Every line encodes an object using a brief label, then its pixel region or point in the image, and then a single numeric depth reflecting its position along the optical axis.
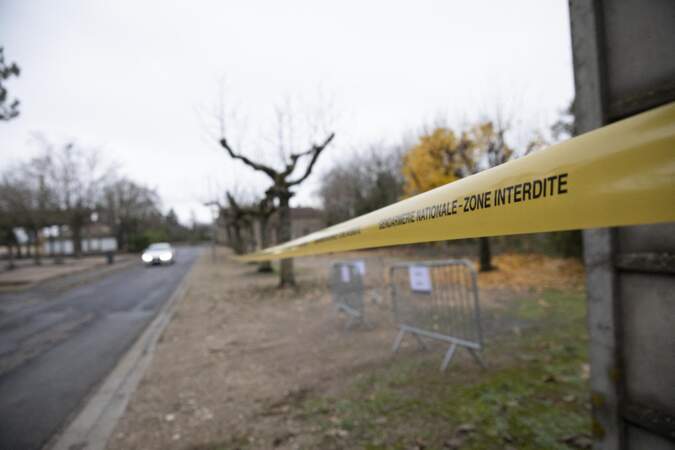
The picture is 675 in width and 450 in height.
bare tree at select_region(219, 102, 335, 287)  12.49
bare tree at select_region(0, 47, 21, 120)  9.16
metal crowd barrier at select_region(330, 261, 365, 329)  7.00
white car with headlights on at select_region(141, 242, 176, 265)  28.86
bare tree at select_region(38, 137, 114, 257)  34.09
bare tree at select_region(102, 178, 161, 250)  54.28
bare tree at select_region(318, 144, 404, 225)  21.27
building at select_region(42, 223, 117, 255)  56.16
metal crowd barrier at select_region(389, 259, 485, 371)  4.71
